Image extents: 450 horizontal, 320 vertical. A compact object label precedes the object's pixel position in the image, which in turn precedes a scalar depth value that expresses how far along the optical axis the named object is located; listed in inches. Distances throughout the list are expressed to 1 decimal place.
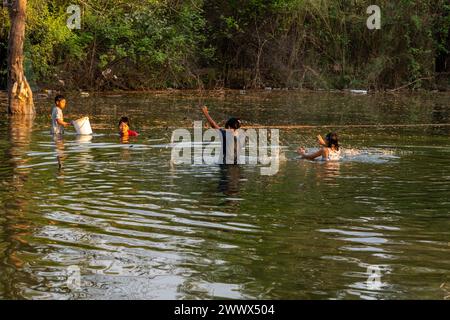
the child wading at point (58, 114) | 876.0
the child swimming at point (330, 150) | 730.2
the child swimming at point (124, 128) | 883.4
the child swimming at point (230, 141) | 705.0
